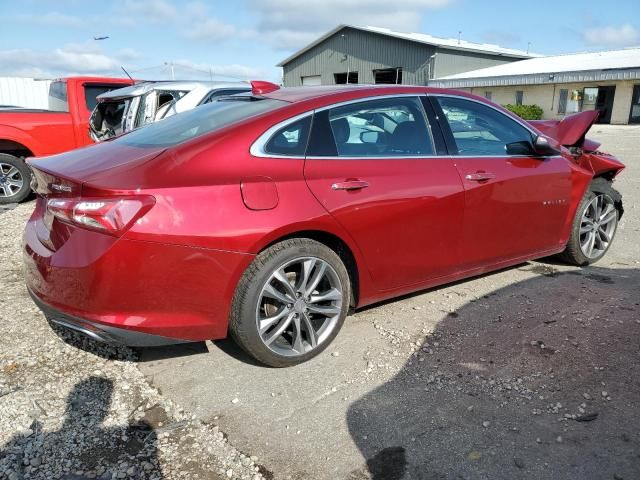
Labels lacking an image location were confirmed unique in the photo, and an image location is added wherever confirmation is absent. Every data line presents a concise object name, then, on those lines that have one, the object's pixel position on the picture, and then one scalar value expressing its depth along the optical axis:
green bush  30.90
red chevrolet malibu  2.49
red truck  7.57
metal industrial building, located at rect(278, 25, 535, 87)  37.38
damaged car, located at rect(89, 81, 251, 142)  6.62
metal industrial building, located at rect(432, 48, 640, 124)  28.58
